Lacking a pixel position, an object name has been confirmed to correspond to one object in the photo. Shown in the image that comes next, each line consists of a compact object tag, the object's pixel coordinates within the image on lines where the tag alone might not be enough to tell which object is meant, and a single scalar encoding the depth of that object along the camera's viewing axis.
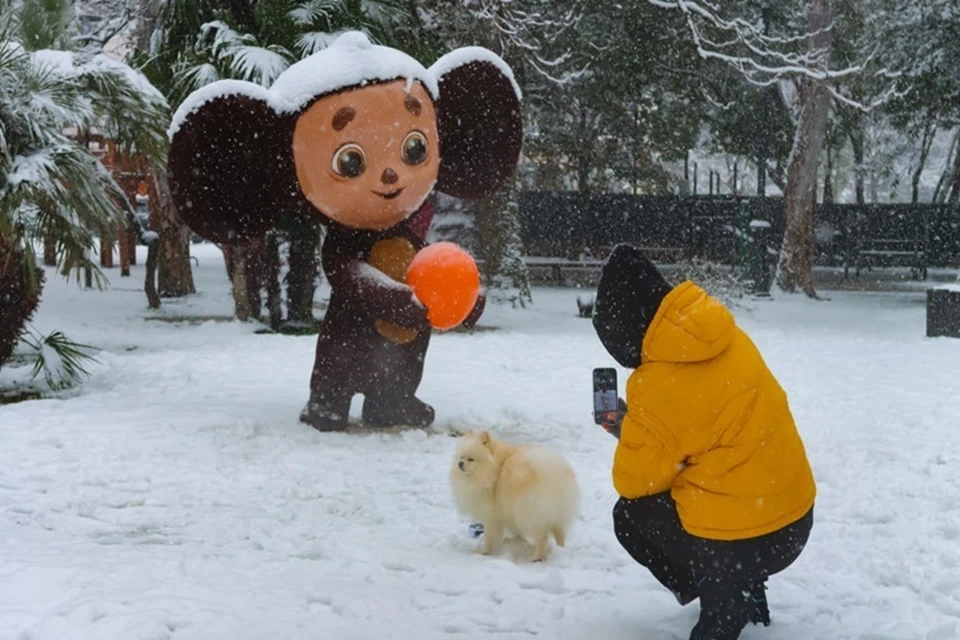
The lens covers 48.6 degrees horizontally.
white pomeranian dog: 4.66
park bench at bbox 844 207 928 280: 22.14
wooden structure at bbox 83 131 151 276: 13.70
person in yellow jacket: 3.49
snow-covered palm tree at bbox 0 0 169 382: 8.11
